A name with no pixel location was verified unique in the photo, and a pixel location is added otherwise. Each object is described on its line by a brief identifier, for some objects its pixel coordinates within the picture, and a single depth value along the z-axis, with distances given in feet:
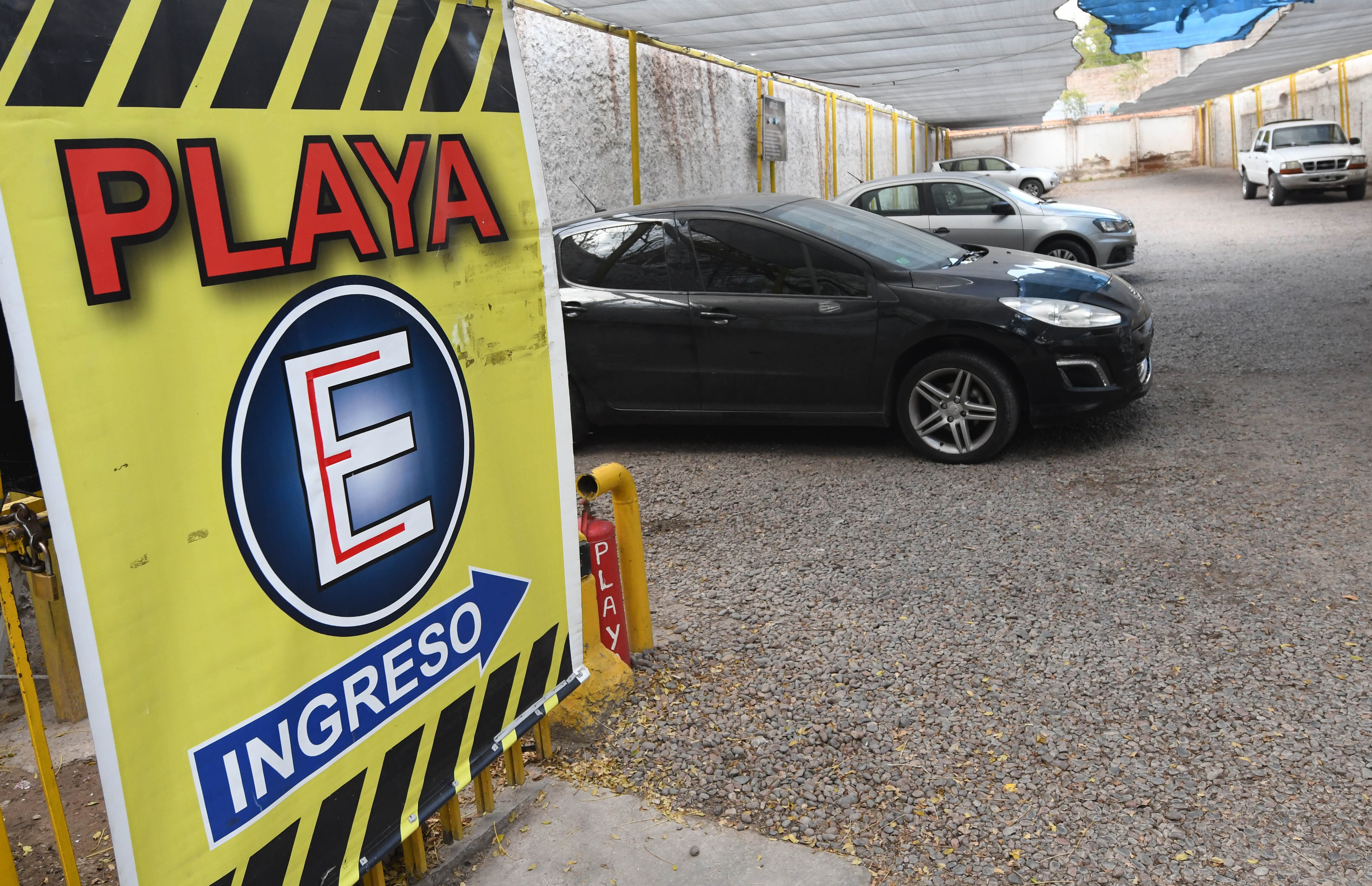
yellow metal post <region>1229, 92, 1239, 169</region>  112.37
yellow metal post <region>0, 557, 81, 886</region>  5.75
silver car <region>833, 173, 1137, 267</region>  37.50
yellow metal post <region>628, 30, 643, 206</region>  31.37
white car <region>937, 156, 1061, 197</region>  75.61
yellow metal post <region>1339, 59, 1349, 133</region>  80.07
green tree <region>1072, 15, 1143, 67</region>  224.94
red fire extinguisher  10.93
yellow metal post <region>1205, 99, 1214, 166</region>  122.48
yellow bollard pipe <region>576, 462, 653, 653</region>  10.67
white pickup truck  66.18
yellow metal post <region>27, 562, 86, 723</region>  10.03
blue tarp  35.96
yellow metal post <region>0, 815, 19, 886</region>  5.56
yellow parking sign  5.11
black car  17.93
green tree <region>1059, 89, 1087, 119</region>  159.53
